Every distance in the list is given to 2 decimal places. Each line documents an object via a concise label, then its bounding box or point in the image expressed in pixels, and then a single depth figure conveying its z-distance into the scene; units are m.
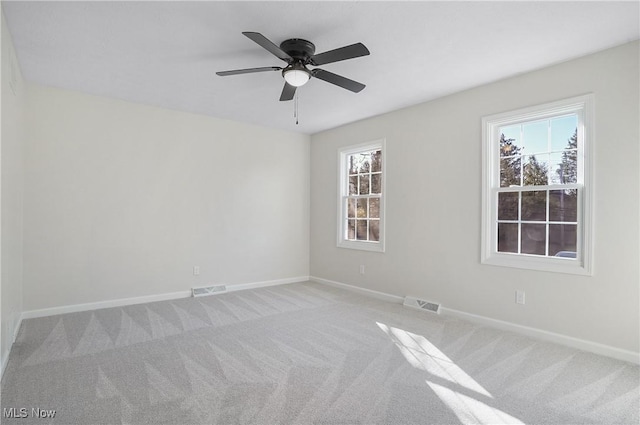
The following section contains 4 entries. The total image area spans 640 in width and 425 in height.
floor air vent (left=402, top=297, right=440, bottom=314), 4.11
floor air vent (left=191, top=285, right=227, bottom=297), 4.82
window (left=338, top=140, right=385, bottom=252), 5.02
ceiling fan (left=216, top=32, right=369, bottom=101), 2.50
